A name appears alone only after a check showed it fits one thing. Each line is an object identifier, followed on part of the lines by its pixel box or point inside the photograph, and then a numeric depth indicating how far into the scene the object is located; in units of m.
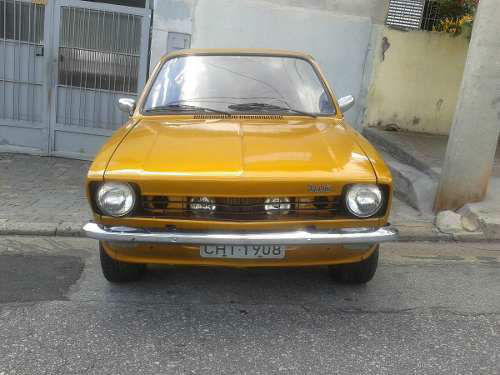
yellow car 3.18
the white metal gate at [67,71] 7.59
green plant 8.00
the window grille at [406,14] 8.03
